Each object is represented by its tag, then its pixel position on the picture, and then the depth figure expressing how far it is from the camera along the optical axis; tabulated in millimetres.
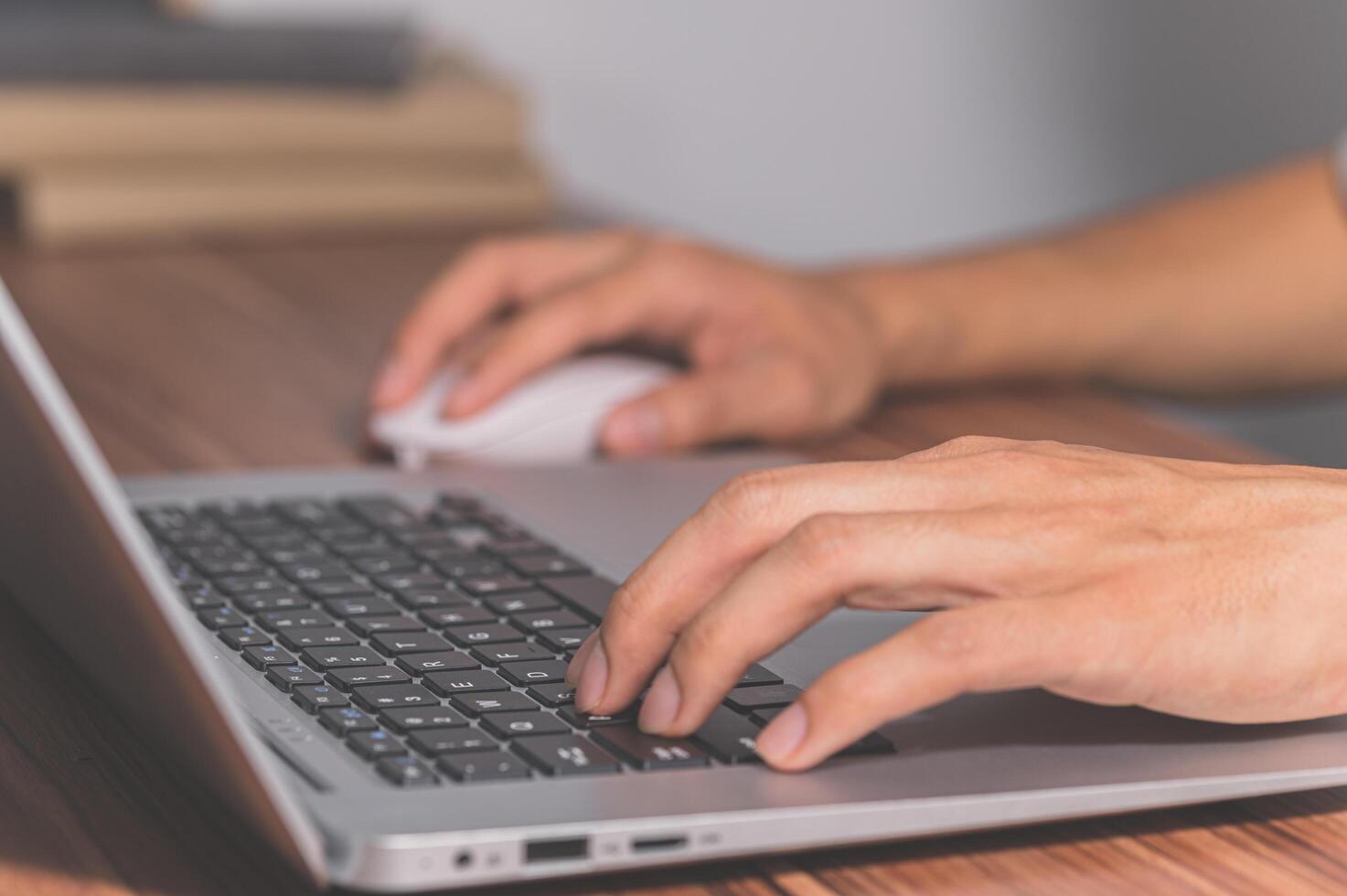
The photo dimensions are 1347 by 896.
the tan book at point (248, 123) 1568
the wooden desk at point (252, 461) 805
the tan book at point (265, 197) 1584
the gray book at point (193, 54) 1595
